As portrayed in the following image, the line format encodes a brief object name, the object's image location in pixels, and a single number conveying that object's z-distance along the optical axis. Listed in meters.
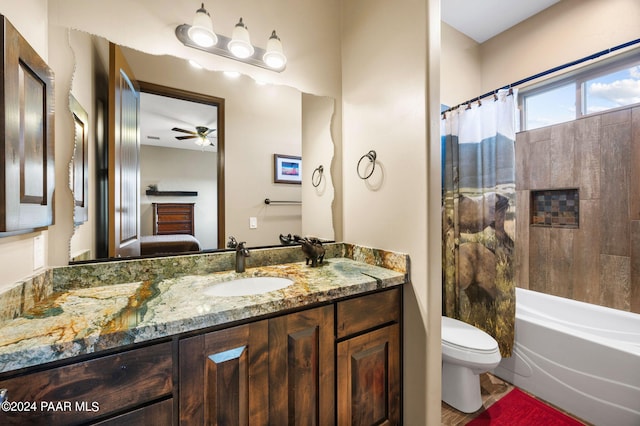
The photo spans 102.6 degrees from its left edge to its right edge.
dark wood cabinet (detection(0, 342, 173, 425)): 0.60
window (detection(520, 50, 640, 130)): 1.97
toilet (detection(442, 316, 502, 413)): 1.52
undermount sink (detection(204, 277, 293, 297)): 1.22
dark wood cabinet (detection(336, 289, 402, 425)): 1.11
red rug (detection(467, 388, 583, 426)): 1.53
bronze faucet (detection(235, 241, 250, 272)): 1.33
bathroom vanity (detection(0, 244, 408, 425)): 0.64
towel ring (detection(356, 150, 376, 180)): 1.54
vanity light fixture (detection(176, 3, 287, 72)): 1.23
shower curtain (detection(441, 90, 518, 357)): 1.90
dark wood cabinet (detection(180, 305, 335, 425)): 0.79
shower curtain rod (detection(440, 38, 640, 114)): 1.55
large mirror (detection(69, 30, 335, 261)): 1.13
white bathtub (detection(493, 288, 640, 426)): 1.41
